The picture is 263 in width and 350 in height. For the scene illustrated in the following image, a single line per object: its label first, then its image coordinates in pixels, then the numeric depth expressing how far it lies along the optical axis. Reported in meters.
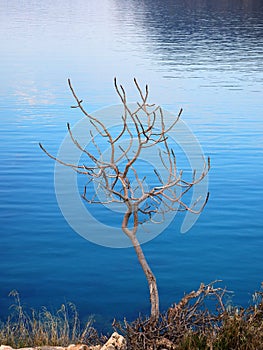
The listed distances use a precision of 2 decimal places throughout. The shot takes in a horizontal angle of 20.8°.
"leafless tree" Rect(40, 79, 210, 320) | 8.70
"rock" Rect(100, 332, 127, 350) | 8.69
